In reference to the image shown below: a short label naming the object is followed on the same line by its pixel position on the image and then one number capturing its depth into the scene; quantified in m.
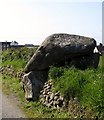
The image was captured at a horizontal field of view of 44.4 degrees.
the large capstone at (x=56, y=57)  5.60
